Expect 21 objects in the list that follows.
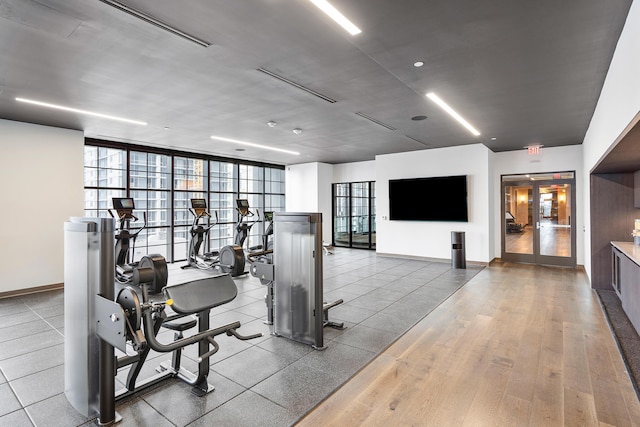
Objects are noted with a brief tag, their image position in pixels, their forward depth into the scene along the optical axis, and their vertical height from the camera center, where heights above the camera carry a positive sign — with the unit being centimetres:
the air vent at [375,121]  554 +166
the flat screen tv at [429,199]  820 +40
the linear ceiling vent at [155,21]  251 +159
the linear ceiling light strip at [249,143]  730 +170
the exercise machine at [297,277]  345 -67
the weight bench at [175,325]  214 -75
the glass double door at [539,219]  784 -13
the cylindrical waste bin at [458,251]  770 -85
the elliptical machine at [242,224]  852 -21
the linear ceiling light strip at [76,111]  471 +164
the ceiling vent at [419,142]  739 +170
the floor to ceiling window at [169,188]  764 +76
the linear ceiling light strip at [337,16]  253 +160
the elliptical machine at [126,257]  556 -71
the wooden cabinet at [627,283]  373 -90
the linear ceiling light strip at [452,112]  464 +163
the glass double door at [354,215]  1131 +0
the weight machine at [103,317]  216 -68
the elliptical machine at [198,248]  753 -78
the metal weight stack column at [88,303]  226 -61
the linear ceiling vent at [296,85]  379 +163
